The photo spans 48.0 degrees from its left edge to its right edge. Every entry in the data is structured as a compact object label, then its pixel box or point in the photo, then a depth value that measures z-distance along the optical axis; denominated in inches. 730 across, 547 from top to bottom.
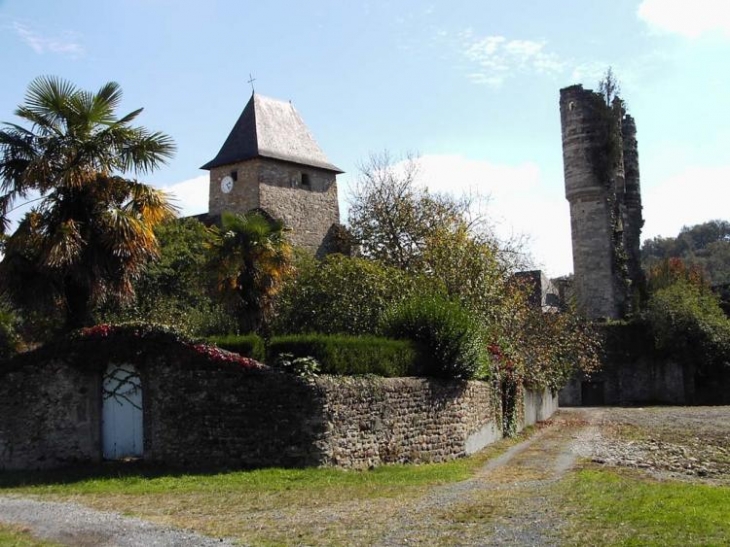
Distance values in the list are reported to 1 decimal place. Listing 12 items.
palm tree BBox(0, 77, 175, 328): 602.9
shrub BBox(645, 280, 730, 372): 1561.3
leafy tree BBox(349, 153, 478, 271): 1278.3
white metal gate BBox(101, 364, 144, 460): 590.2
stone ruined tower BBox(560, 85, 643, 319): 1739.7
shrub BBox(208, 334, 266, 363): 585.3
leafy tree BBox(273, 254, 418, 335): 888.3
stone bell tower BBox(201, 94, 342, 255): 1448.1
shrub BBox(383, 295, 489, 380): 697.6
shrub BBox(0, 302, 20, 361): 796.0
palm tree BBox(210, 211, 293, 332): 821.9
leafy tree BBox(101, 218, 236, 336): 904.9
